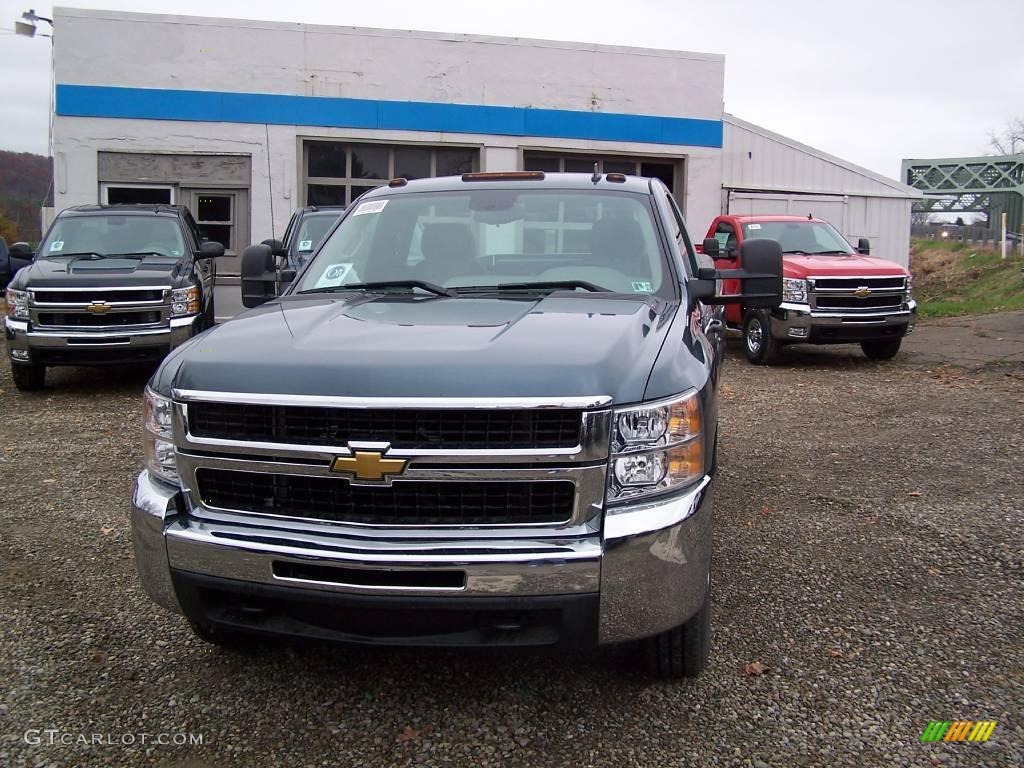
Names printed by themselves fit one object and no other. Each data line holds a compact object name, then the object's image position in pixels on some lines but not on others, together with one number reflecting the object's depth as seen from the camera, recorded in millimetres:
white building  14844
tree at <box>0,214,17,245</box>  45062
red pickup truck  11078
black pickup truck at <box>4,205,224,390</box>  8969
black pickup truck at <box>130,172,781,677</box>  2561
